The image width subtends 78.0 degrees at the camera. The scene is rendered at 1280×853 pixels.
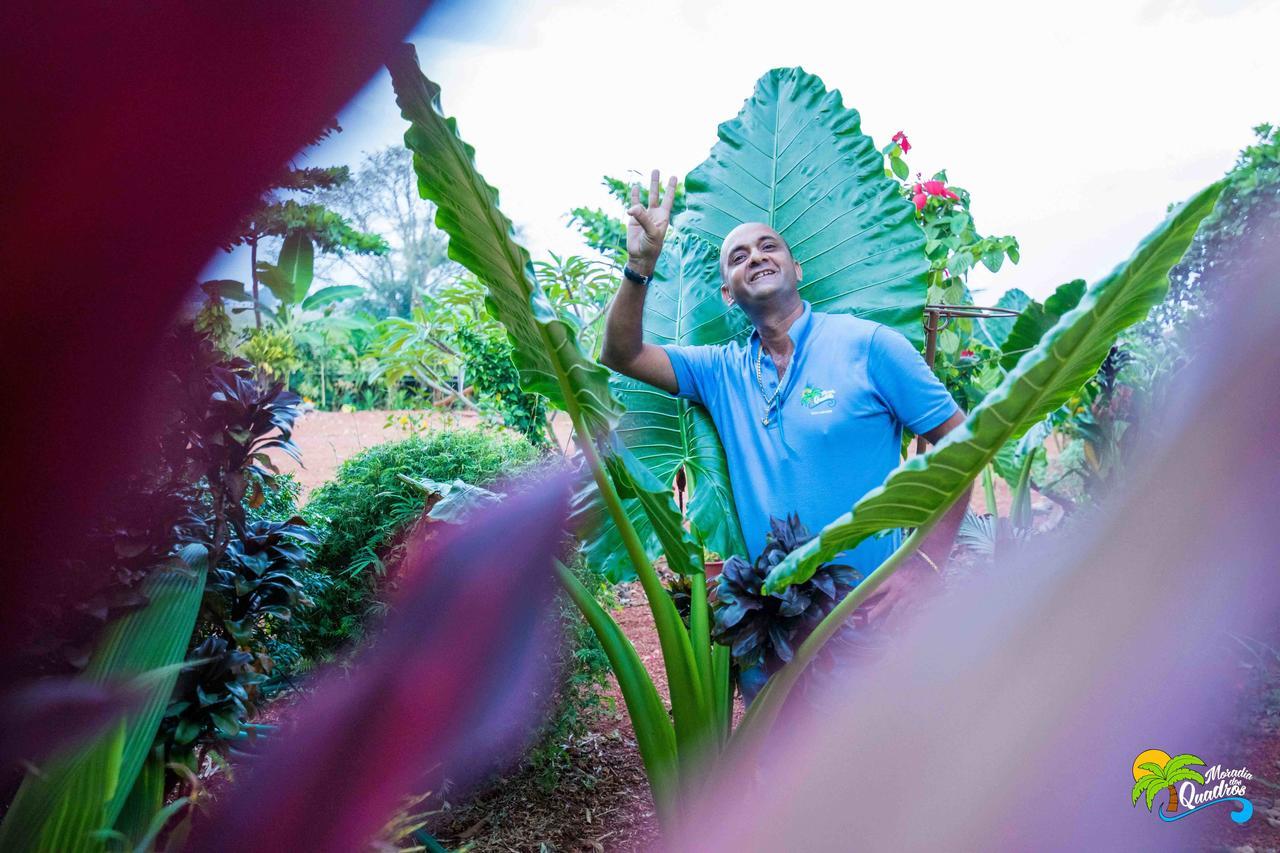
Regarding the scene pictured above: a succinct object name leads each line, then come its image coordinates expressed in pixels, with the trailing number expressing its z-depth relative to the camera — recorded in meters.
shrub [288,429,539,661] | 2.07
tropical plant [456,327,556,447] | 3.74
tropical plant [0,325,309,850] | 0.83
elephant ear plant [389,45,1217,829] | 1.00
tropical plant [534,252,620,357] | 4.01
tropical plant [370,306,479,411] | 4.15
